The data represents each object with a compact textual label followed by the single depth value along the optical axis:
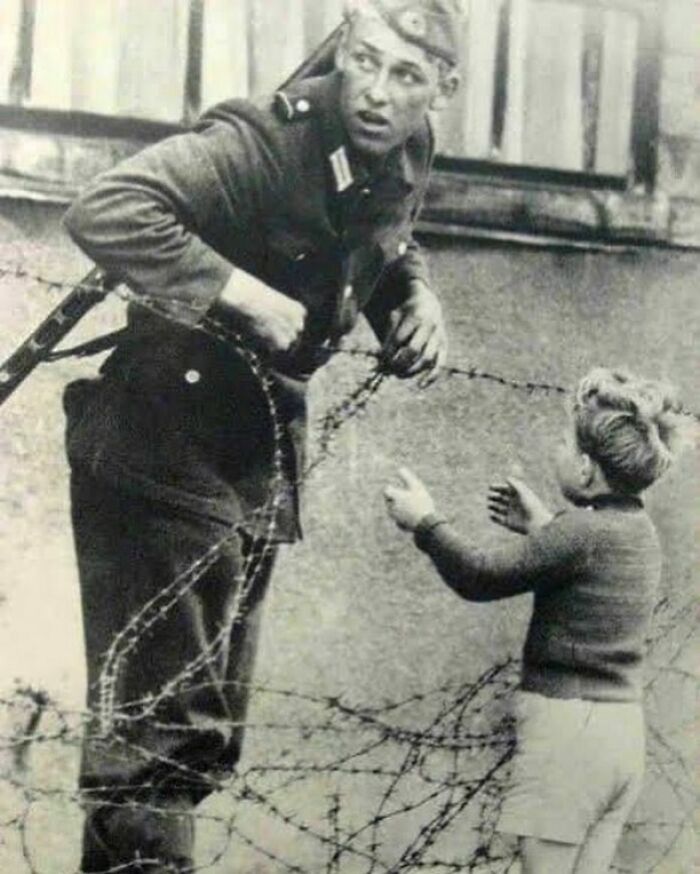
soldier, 2.37
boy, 2.52
